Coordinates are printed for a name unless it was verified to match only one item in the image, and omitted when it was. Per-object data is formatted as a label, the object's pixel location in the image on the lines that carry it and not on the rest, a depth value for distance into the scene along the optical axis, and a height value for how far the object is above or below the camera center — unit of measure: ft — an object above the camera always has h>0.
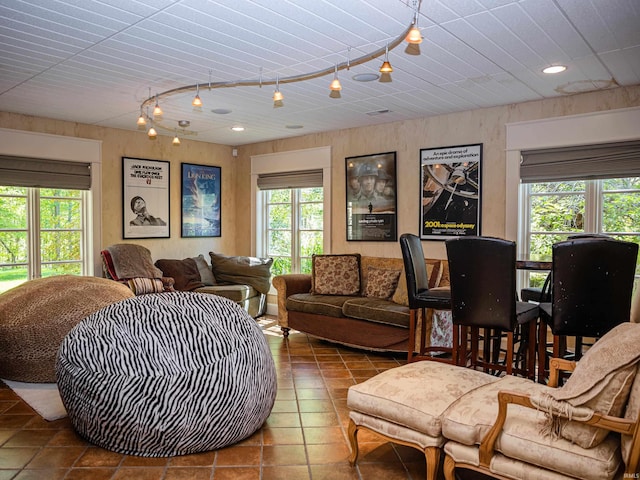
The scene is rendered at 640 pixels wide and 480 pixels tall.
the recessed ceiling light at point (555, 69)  12.25 +3.98
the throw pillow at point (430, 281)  16.38 -1.67
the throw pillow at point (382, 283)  17.38 -1.84
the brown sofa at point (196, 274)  18.74 -1.79
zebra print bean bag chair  8.73 -2.63
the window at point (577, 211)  14.75 +0.62
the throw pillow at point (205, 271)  21.85 -1.83
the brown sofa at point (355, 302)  15.70 -2.44
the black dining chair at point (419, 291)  12.10 -1.53
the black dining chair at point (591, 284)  9.50 -1.02
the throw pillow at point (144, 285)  17.35 -1.95
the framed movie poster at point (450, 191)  16.93 +1.36
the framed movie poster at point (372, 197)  19.12 +1.28
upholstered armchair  6.06 -2.60
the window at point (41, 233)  17.95 -0.15
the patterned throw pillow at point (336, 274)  18.54 -1.64
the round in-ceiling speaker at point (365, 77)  12.91 +3.98
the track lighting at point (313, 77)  8.05 +3.84
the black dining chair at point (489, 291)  9.98 -1.22
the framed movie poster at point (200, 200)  22.75 +1.36
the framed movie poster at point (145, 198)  20.63 +1.32
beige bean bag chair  12.28 -2.32
